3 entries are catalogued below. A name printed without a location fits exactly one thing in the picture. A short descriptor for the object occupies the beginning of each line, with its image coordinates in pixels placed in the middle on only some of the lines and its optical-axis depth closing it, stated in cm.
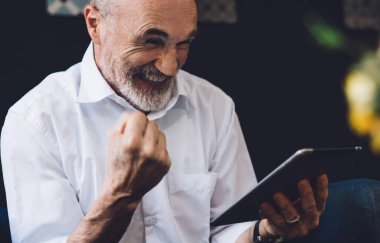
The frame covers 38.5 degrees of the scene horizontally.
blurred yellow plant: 287
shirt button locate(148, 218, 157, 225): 166
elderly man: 145
